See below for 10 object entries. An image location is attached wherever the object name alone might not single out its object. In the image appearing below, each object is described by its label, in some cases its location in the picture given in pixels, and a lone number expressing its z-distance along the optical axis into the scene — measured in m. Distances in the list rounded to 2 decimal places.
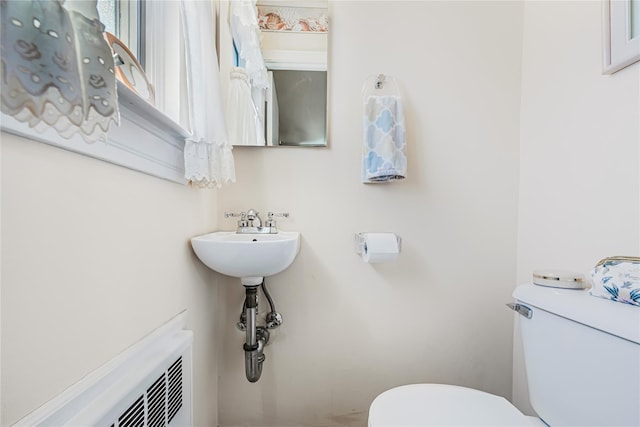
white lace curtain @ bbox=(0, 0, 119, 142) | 0.29
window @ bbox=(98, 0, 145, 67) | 0.80
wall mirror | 1.21
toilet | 0.62
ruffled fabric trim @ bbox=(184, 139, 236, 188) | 0.84
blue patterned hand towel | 1.12
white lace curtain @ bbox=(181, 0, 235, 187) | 0.83
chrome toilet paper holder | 1.13
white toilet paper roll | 1.08
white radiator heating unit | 0.45
